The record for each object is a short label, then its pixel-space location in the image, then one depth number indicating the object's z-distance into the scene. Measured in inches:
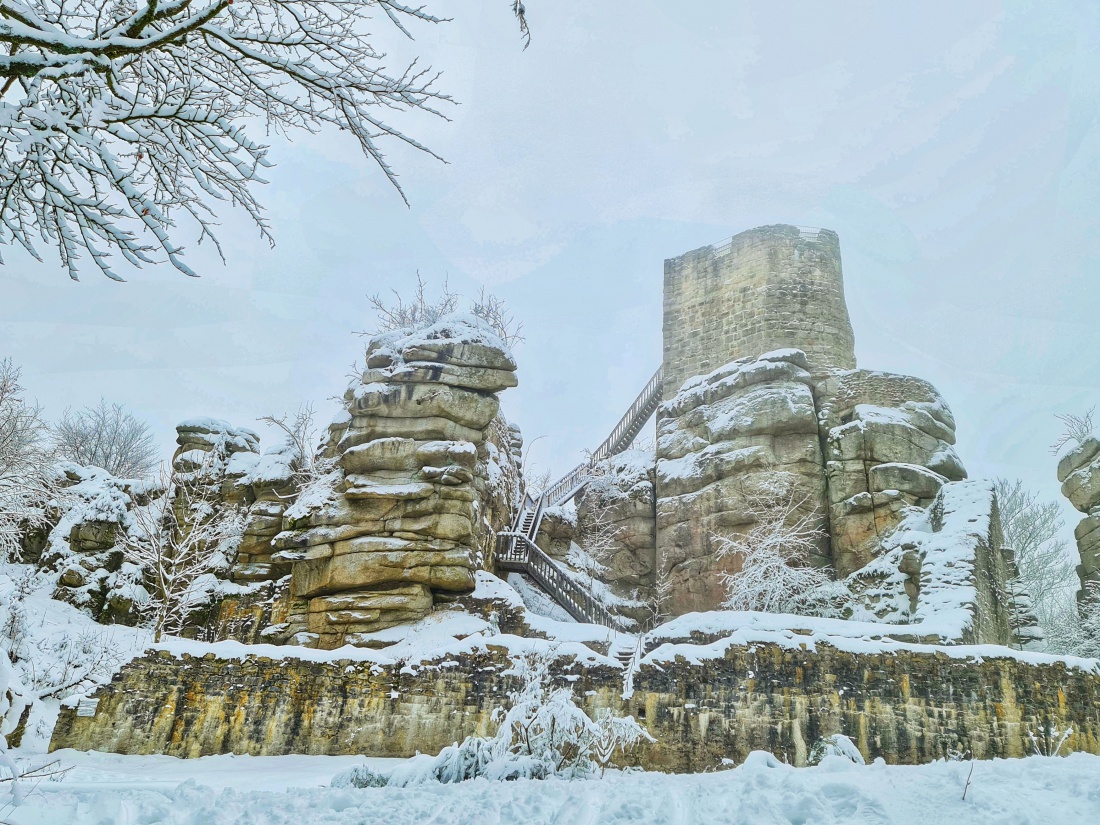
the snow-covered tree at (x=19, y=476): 637.9
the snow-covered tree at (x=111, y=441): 1288.1
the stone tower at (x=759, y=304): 870.4
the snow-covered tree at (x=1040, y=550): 1005.2
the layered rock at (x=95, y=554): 682.8
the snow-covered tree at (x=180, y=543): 649.6
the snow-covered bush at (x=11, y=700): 289.1
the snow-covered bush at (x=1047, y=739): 370.3
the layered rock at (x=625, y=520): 805.2
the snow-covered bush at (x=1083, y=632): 684.1
